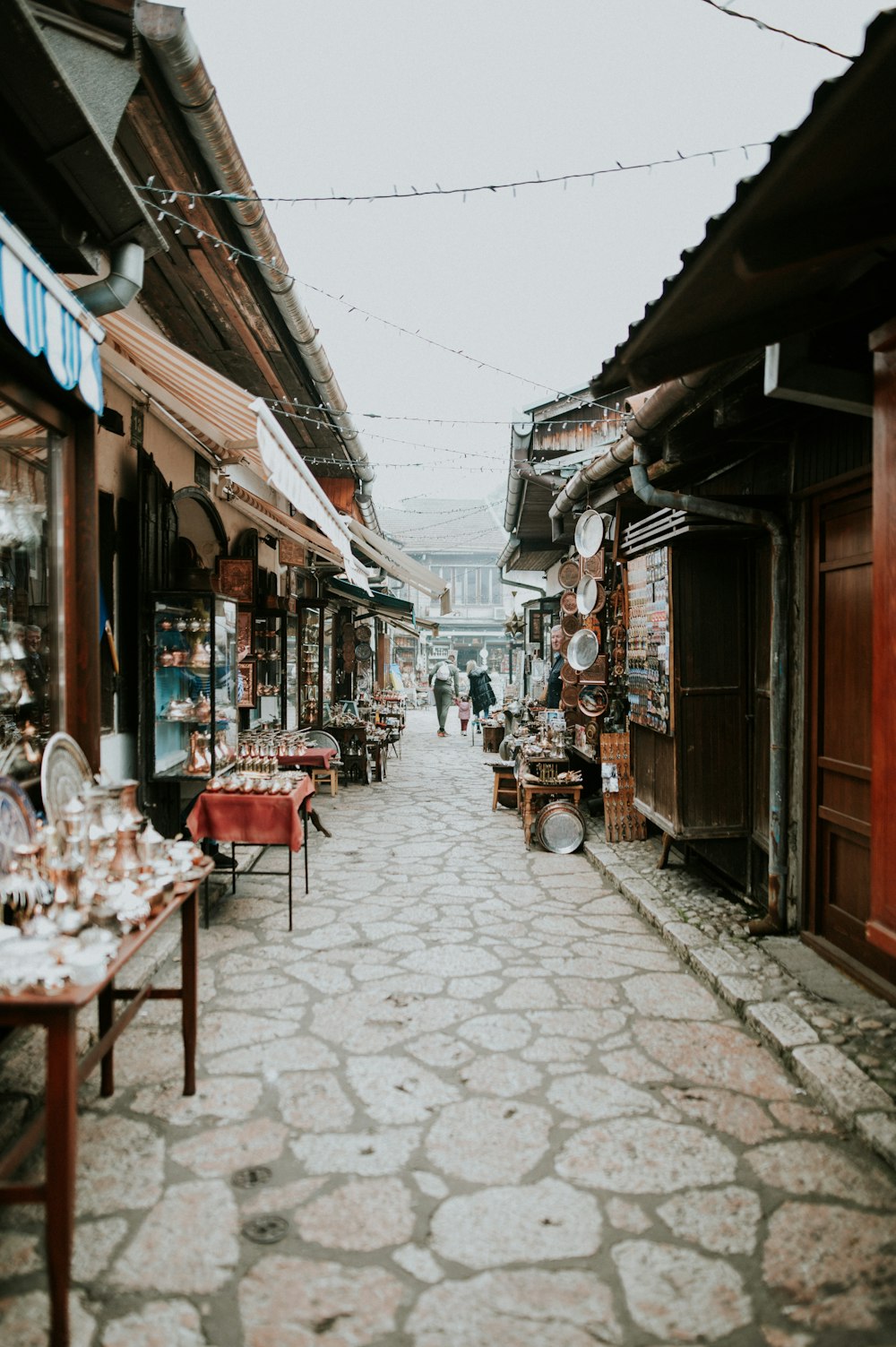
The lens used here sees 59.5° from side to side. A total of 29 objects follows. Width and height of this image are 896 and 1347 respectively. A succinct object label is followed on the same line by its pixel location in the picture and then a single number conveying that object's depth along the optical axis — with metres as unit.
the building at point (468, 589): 51.56
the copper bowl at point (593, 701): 9.85
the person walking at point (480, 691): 23.02
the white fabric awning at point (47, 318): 3.05
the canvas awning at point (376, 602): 17.84
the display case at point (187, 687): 7.39
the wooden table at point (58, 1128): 2.44
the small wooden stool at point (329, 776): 13.67
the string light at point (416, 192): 5.21
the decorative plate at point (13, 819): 3.32
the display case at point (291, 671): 14.05
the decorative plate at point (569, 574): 11.05
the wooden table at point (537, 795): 9.89
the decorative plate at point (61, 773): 3.75
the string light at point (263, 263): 5.54
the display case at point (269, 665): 11.83
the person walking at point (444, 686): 23.80
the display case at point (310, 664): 15.45
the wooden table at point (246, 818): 6.60
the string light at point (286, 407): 9.67
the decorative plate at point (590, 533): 9.34
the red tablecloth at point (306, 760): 9.81
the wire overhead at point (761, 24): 3.81
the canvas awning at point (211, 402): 5.17
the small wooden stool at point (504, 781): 12.29
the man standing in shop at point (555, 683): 12.27
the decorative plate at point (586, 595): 9.47
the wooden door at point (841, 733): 5.12
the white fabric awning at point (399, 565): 12.05
